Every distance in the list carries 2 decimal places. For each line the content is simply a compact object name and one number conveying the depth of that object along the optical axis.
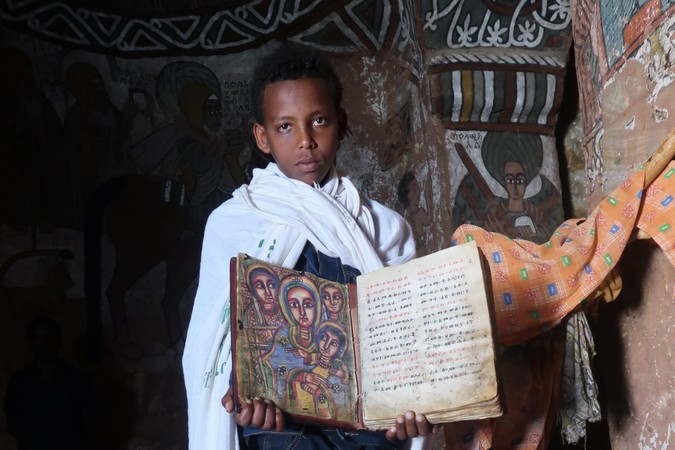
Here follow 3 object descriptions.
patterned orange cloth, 2.00
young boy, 1.90
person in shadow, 5.04
